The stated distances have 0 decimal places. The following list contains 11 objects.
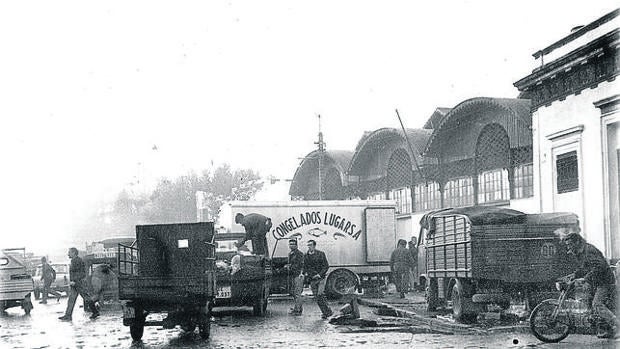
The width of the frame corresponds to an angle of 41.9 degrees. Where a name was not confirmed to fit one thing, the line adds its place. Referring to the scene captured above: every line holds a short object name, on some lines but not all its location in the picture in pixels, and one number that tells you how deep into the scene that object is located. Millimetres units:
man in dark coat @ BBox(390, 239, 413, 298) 22844
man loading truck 19219
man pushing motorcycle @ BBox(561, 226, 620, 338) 10766
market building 26250
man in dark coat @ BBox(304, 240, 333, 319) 16672
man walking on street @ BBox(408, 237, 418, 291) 24219
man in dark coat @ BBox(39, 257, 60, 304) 27219
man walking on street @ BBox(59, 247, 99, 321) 17906
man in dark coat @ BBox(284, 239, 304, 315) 17797
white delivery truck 24781
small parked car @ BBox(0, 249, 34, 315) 20922
